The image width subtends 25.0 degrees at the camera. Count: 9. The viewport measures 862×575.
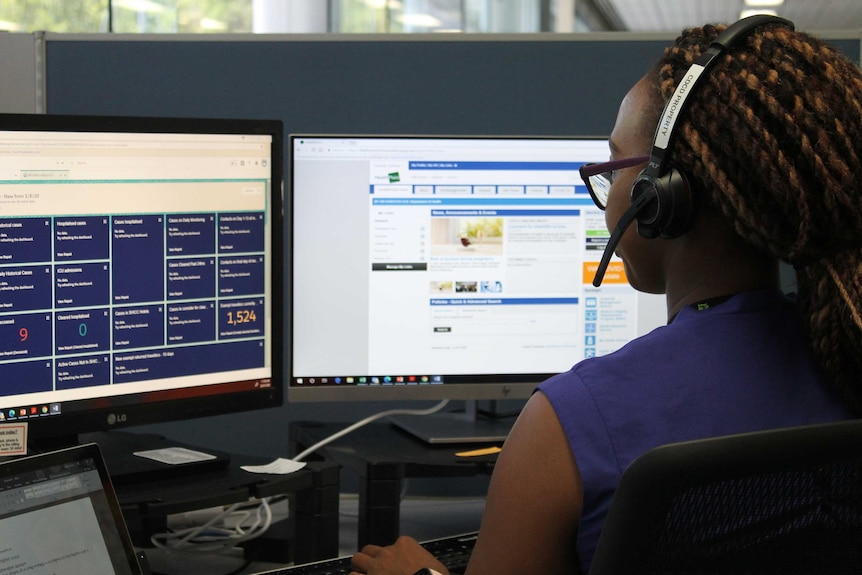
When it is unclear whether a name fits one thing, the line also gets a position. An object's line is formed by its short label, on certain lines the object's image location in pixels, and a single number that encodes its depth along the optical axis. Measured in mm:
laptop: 1861
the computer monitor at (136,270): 2081
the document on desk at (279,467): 2161
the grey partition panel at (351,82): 2450
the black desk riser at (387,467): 2190
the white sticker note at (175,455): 2163
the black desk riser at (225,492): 2053
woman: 1716
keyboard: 2020
